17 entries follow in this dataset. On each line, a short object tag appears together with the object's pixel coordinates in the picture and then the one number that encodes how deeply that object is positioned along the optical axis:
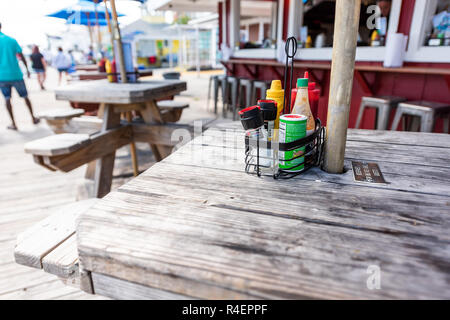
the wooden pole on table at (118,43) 2.37
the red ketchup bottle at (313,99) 0.99
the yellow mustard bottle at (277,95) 0.95
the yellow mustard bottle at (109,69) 2.69
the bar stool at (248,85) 5.24
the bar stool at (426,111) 2.55
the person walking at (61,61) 11.10
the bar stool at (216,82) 6.07
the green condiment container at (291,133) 0.83
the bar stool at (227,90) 5.48
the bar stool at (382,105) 2.97
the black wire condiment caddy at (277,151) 0.84
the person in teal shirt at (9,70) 4.79
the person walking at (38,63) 9.97
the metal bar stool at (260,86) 4.78
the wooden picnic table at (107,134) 2.00
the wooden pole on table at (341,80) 0.79
